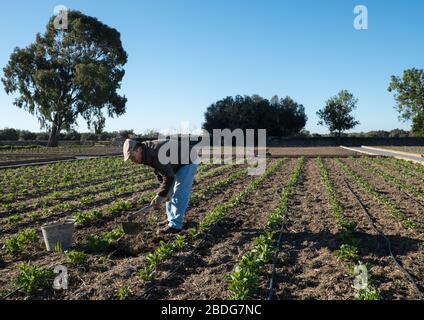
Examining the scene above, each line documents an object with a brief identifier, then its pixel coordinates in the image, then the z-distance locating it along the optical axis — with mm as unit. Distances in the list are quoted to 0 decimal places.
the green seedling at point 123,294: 4117
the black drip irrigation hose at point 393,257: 4258
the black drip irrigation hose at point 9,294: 4113
